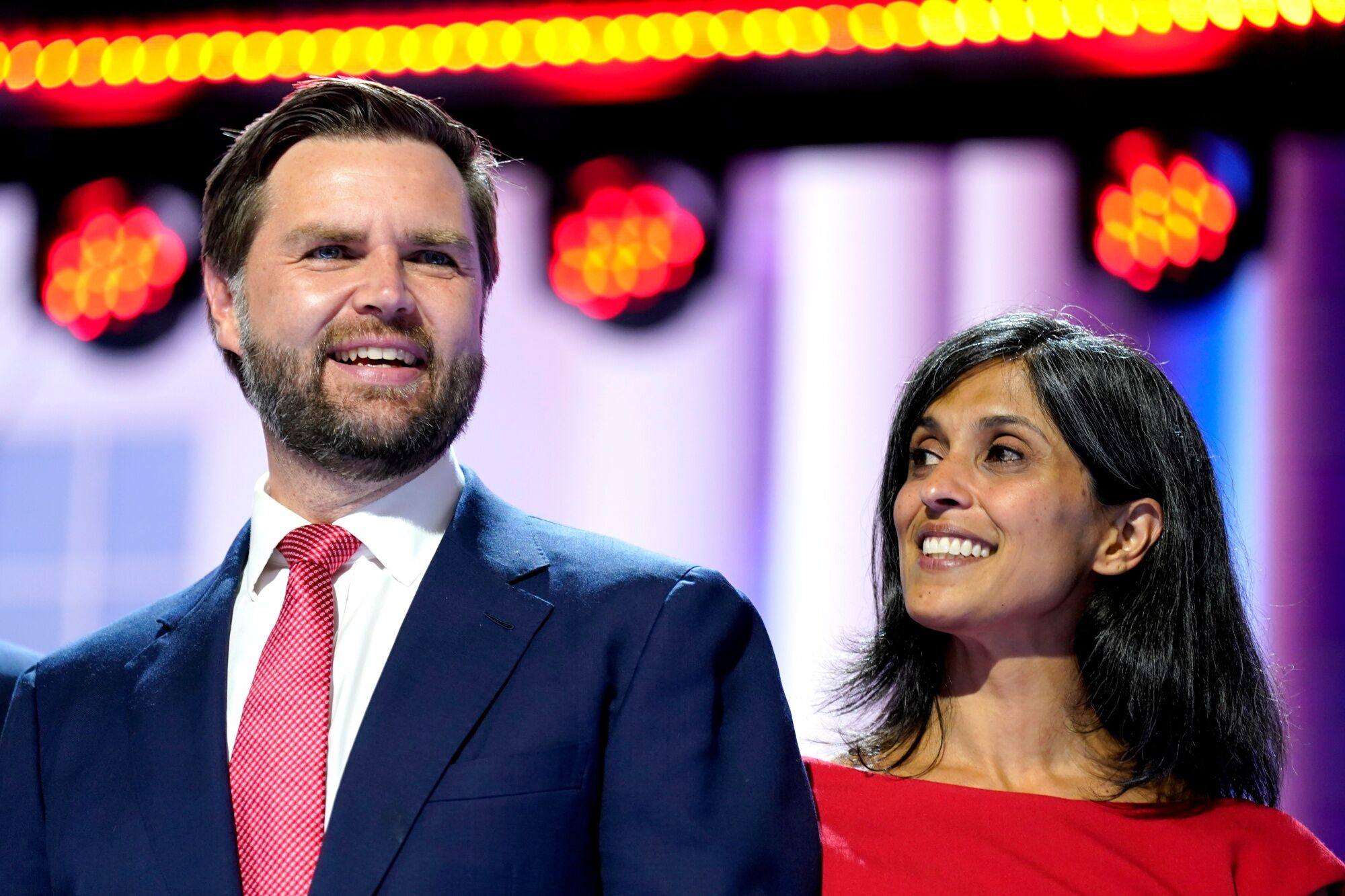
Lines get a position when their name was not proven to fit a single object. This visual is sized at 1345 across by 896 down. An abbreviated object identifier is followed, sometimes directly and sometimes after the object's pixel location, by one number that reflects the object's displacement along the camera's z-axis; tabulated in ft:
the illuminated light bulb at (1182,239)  19.58
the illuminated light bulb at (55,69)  21.11
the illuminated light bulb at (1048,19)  19.19
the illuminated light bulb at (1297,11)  18.83
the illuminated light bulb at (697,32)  20.12
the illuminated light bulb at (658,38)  20.16
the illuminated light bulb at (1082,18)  19.06
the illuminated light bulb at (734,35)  20.01
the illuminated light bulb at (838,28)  19.61
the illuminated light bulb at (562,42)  20.17
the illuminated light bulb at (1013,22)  19.29
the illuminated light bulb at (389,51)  20.38
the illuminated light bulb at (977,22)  19.35
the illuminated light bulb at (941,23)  19.39
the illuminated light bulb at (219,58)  20.95
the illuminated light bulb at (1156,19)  18.78
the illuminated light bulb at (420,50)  20.39
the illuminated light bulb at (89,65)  21.09
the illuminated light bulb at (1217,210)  19.60
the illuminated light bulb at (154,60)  21.08
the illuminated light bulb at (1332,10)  18.74
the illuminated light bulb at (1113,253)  19.72
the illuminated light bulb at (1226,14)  18.80
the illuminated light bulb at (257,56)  20.81
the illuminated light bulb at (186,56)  21.02
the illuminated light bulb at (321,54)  20.44
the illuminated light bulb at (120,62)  21.11
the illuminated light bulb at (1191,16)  18.74
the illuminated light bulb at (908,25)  19.44
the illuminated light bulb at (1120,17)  18.88
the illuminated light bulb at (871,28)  19.51
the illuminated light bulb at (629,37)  20.16
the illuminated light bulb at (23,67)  21.09
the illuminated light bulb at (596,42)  20.15
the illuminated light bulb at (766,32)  19.86
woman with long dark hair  12.44
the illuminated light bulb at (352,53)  20.38
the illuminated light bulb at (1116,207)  19.85
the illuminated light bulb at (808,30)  19.71
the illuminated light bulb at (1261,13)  18.86
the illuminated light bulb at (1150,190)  19.72
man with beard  10.15
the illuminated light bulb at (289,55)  20.63
